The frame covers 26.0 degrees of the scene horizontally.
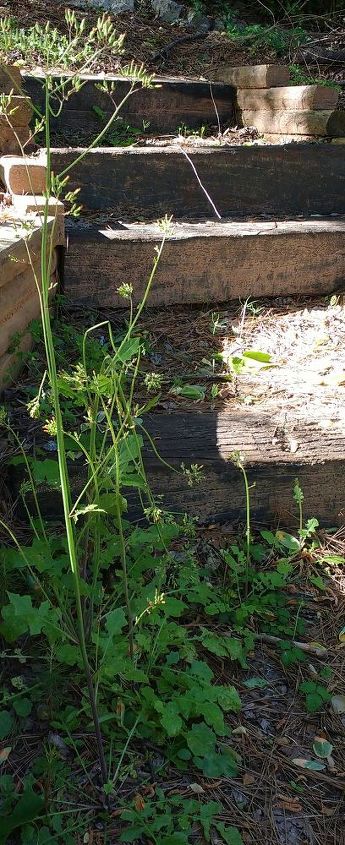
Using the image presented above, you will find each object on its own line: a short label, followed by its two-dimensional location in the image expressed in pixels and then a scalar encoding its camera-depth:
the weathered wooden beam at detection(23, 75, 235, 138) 4.22
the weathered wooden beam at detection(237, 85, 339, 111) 4.18
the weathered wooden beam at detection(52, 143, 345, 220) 3.57
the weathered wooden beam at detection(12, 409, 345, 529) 2.27
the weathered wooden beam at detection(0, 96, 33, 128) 3.34
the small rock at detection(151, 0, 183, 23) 6.23
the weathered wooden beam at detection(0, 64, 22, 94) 3.48
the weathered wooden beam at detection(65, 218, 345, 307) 3.11
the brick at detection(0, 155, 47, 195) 3.01
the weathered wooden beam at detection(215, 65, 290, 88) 4.46
